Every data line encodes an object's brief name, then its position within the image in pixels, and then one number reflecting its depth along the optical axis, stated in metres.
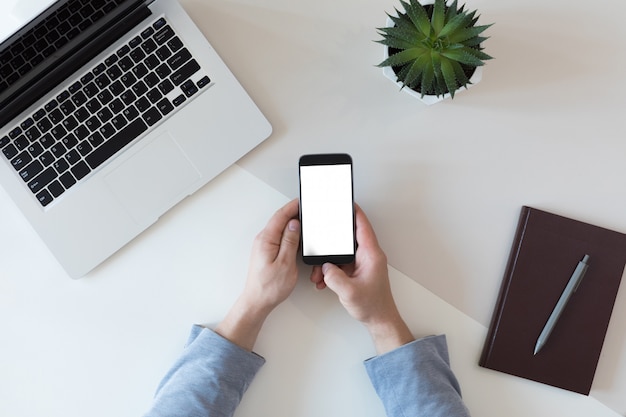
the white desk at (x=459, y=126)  0.80
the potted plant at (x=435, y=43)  0.67
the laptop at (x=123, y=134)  0.76
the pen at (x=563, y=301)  0.77
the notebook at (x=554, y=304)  0.78
